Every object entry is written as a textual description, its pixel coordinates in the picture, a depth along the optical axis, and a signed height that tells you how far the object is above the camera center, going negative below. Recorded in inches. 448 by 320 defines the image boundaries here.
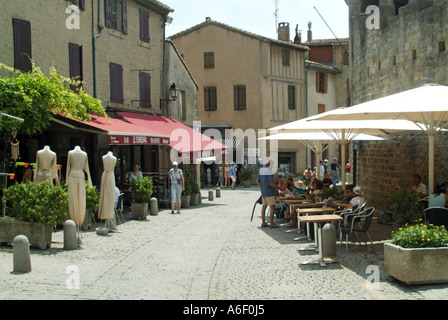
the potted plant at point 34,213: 342.0 -34.8
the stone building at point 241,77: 1321.4 +204.4
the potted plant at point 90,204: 451.5 -39.1
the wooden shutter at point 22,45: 515.2 +117.2
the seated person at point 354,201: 399.9 -35.7
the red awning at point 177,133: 673.0 +35.5
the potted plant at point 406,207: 354.0 -36.5
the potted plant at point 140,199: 541.3 -42.3
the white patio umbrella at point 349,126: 441.5 +25.3
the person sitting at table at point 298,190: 505.2 -35.3
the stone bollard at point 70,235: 350.3 -50.8
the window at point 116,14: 696.4 +200.1
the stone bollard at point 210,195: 802.2 -58.7
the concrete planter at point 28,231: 343.6 -46.9
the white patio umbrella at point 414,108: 303.7 +28.1
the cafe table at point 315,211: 386.3 -41.1
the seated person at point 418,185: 450.1 -27.6
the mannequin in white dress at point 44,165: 405.1 -3.5
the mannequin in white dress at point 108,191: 431.7 -26.3
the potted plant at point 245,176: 1168.2 -43.3
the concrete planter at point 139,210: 540.4 -53.2
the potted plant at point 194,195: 724.7 -52.3
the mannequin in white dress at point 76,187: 382.0 -19.8
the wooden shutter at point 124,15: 731.4 +203.3
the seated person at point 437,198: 346.9 -30.1
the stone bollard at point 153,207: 581.0 -54.3
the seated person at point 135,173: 591.4 -16.1
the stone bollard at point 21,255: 275.0 -50.1
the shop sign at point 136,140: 540.4 +21.2
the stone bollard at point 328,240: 319.9 -52.6
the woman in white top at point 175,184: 617.3 -31.4
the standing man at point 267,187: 478.0 -28.2
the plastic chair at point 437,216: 325.1 -39.4
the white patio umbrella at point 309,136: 553.6 +21.9
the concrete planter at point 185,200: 692.7 -56.4
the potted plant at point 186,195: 694.2 -49.6
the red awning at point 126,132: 538.0 +29.0
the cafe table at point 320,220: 312.3 -41.2
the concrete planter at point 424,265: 250.8 -54.1
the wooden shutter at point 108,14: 692.7 +195.4
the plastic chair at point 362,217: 352.8 -44.4
